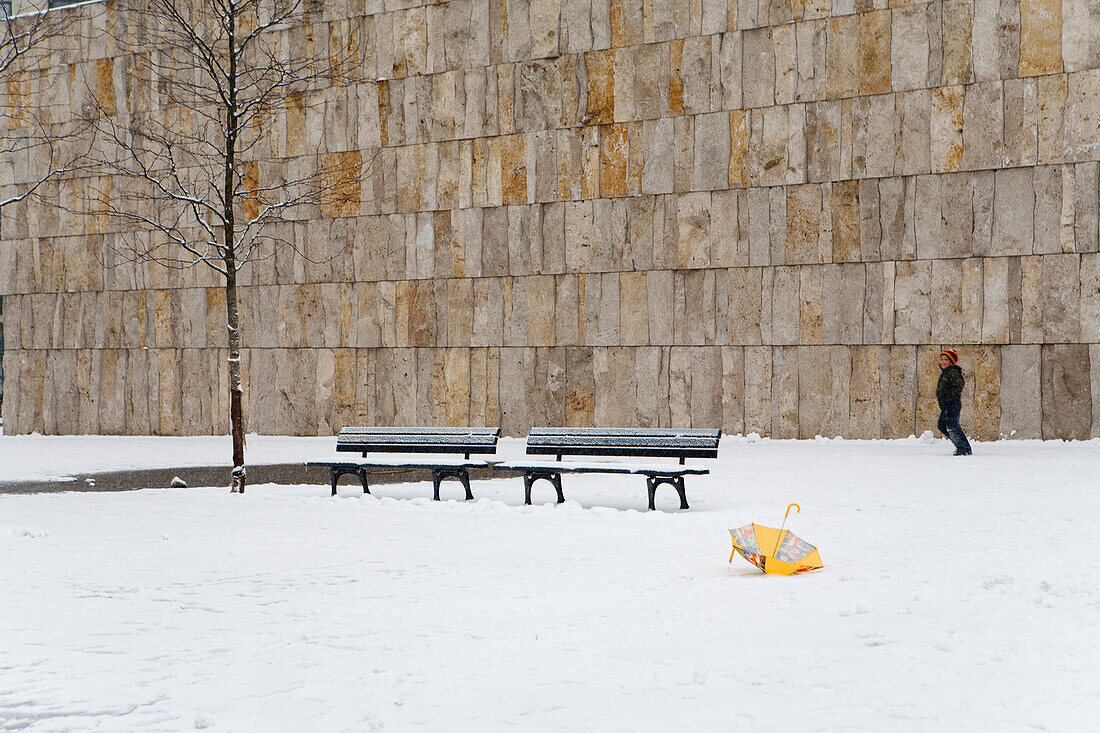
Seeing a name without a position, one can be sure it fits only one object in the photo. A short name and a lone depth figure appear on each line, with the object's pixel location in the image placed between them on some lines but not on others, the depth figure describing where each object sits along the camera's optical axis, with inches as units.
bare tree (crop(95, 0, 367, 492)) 933.2
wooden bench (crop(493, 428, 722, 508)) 475.2
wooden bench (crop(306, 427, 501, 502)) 542.0
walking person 641.6
